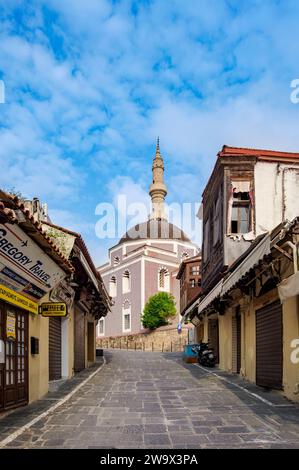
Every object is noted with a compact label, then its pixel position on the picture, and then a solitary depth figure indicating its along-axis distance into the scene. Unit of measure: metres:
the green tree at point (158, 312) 47.66
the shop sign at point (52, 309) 10.11
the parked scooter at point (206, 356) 19.30
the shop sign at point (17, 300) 8.05
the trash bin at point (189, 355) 21.45
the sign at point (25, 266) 7.48
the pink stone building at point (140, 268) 53.22
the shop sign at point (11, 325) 8.52
